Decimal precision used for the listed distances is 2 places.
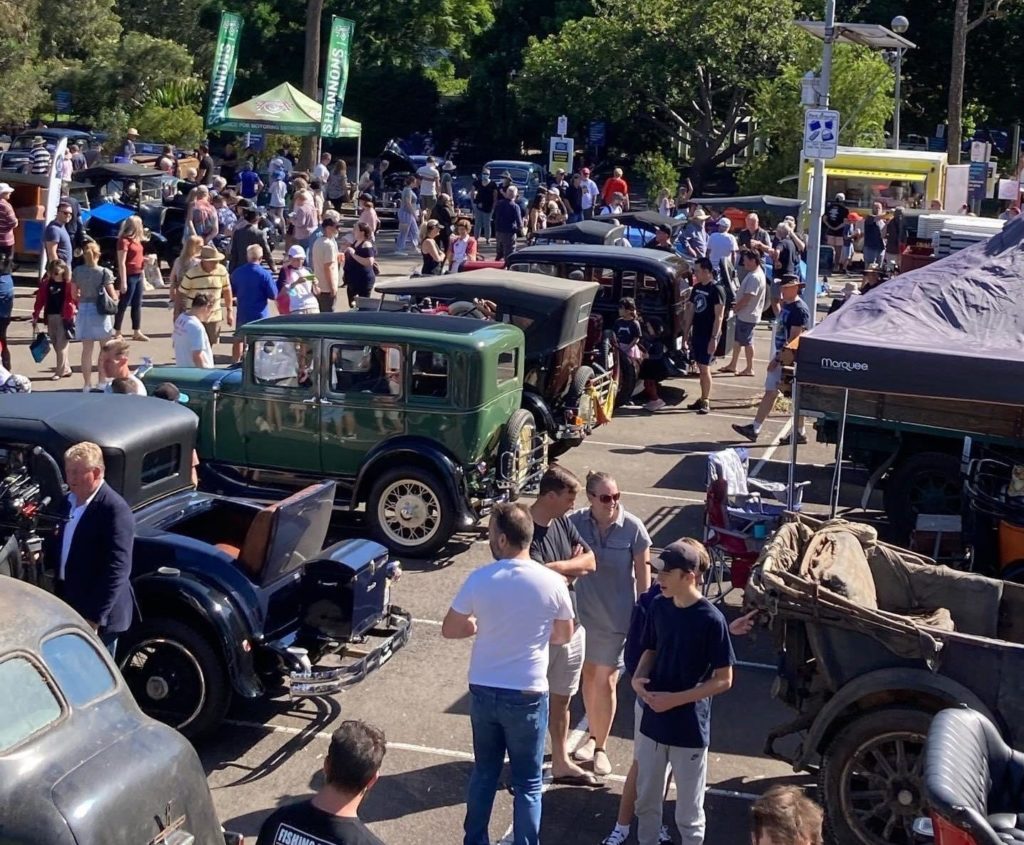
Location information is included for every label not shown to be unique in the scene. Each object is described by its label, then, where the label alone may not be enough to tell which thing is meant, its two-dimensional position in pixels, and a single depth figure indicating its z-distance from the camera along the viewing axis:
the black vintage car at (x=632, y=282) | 16.52
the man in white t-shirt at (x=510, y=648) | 6.11
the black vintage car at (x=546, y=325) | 13.45
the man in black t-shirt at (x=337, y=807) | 4.54
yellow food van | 31.55
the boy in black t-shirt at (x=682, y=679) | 6.20
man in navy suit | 6.99
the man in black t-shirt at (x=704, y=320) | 16.48
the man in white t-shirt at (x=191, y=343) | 13.31
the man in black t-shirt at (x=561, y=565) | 6.86
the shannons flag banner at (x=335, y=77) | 29.83
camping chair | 9.64
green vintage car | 10.91
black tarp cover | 8.95
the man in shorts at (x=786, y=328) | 15.09
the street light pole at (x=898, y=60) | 33.12
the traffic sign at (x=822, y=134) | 17.05
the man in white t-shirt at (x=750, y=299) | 17.44
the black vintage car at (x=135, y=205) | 22.94
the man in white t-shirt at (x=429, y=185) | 31.17
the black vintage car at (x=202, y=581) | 7.56
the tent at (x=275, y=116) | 29.88
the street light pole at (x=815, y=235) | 17.59
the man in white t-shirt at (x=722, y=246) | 22.05
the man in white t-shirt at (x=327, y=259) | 18.28
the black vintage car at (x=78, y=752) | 4.96
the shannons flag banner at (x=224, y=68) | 30.30
